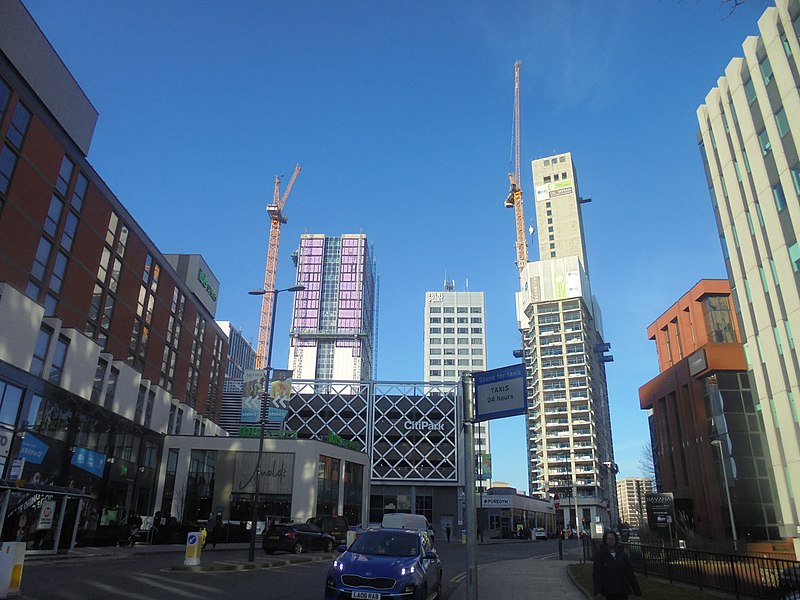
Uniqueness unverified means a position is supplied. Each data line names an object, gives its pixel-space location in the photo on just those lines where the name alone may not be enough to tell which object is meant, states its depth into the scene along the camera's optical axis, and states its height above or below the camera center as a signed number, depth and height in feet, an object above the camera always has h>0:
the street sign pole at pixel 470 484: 29.61 +1.39
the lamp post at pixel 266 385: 67.68 +15.95
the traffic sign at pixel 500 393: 28.45 +5.78
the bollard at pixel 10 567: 35.83 -3.70
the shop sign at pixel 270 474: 155.94 +8.97
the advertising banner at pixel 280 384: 83.76 +17.36
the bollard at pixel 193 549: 59.72 -4.11
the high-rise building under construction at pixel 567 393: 368.27 +78.99
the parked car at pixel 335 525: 117.19 -3.12
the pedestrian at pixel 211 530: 110.01 -4.12
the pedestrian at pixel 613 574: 27.22 -2.77
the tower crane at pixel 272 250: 534.78 +229.89
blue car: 32.09 -3.29
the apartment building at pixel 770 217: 92.84 +50.34
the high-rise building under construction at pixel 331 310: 588.09 +199.74
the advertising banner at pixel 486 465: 359.87 +28.22
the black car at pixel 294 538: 86.63 -4.24
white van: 109.60 -1.97
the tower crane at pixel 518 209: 517.14 +266.49
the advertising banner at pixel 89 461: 109.09 +8.42
